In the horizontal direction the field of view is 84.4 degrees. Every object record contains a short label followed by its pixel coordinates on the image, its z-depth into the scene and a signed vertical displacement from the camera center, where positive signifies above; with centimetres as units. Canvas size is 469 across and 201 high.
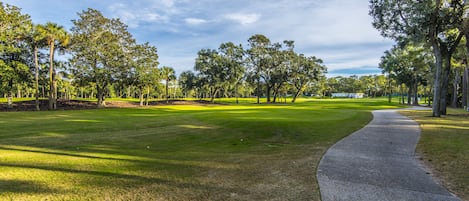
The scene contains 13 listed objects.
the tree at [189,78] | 8064 +507
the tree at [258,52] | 5903 +978
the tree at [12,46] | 2977 +591
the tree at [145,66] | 4319 +473
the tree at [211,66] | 5938 +644
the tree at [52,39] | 3225 +703
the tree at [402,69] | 4718 +512
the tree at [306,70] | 6412 +631
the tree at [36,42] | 3212 +654
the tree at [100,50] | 3772 +664
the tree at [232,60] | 5884 +776
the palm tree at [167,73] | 6565 +542
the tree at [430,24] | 2002 +592
